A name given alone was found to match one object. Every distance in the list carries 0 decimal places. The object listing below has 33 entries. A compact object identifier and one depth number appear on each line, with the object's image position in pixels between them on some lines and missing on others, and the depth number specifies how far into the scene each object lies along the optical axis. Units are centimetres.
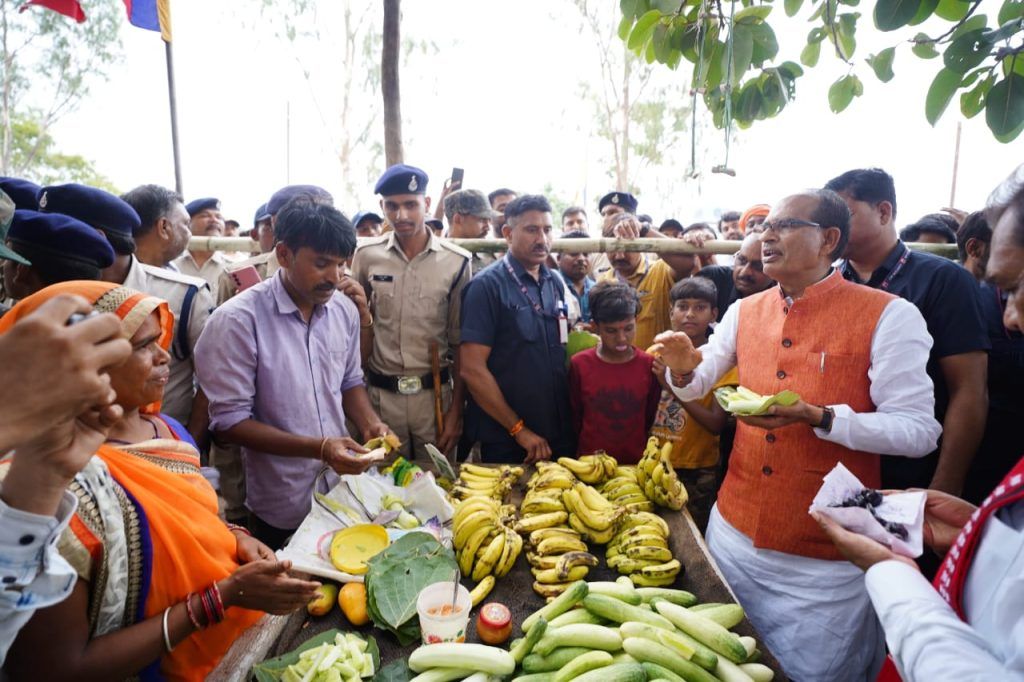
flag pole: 635
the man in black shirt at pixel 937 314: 245
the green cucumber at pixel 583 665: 151
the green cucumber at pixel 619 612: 173
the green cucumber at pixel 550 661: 158
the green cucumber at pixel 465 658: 156
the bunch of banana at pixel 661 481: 263
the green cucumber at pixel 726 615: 175
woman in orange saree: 133
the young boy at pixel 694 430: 340
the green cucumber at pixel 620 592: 187
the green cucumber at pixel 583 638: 163
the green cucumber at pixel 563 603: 177
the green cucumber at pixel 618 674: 146
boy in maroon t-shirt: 340
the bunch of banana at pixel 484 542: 211
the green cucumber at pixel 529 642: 162
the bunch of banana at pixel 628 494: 258
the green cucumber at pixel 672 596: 191
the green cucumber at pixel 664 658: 154
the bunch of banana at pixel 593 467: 286
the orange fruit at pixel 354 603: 185
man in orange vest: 212
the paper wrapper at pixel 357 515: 206
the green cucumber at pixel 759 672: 155
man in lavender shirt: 249
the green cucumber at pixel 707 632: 160
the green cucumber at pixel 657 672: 151
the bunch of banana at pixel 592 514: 234
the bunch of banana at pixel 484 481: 270
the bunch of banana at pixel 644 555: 210
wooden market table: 166
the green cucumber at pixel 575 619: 173
